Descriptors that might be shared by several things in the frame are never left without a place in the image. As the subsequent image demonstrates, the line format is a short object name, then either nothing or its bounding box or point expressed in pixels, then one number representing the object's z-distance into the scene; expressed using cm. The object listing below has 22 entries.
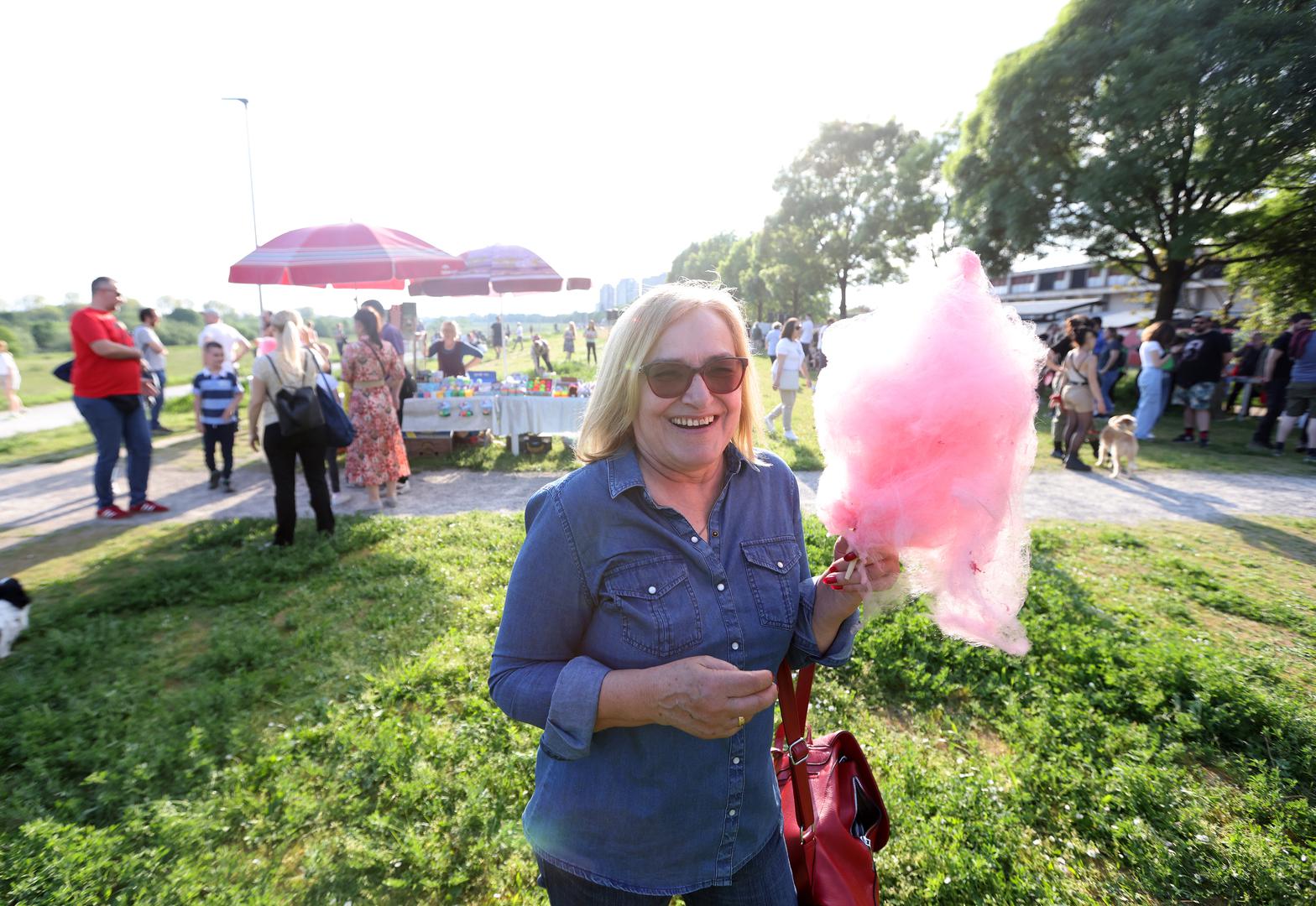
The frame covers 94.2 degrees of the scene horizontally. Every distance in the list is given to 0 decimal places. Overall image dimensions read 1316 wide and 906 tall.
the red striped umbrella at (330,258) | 798
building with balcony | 3081
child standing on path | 726
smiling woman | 126
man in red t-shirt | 579
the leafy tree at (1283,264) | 1388
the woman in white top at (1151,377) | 977
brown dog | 836
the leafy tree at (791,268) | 3788
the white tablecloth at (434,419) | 910
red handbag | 157
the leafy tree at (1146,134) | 1160
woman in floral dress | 646
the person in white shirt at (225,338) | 862
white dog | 382
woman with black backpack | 510
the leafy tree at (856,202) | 3341
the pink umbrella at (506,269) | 1098
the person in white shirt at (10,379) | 1364
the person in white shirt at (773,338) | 1724
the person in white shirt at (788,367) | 969
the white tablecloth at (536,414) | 928
